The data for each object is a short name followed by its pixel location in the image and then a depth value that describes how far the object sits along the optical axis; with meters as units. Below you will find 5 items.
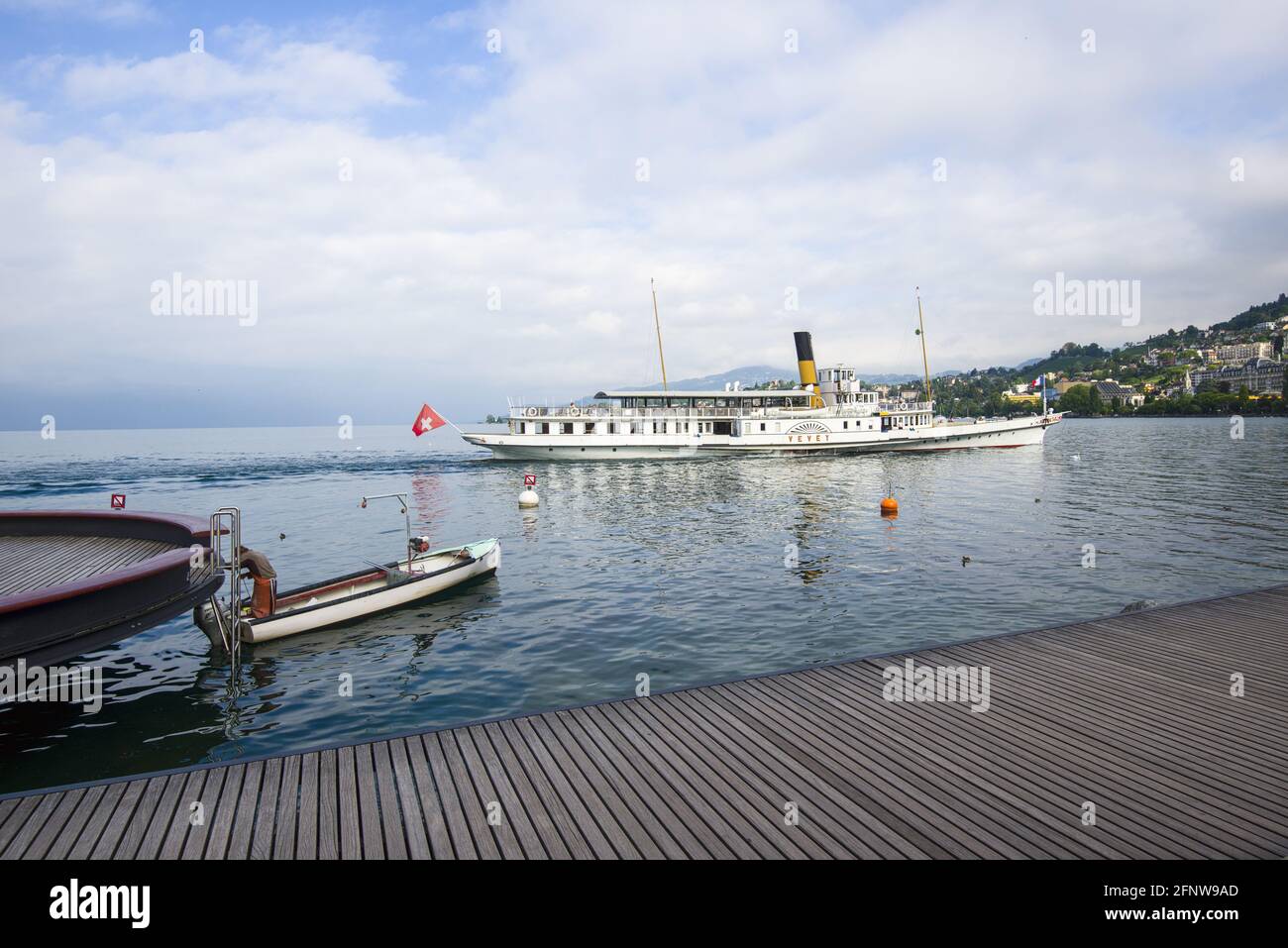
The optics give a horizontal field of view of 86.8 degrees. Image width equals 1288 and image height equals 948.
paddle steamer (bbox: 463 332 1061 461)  64.06
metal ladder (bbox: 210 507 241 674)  11.22
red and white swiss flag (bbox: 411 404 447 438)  40.41
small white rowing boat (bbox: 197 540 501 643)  14.83
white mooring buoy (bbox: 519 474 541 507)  35.31
